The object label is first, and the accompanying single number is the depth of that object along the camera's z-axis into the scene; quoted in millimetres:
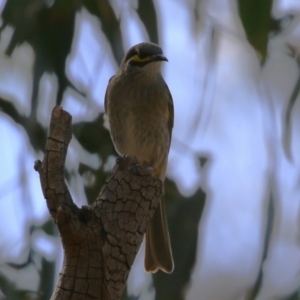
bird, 7684
